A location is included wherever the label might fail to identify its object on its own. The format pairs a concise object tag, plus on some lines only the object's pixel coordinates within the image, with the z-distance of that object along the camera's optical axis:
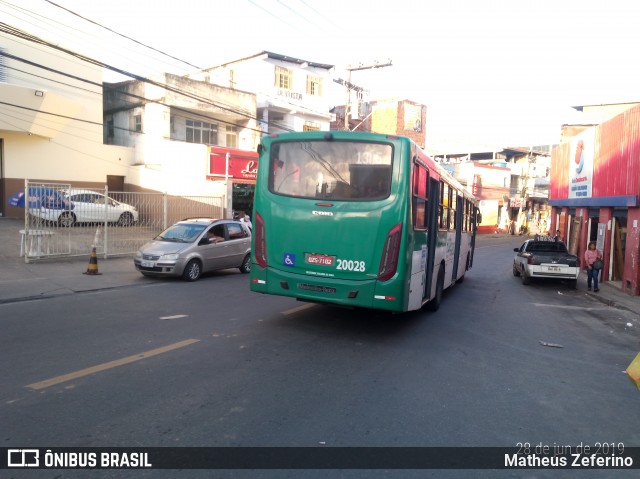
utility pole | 26.72
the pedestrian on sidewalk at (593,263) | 15.72
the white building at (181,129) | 26.92
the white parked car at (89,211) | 14.74
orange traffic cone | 13.78
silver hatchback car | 13.28
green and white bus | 7.07
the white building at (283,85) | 32.18
